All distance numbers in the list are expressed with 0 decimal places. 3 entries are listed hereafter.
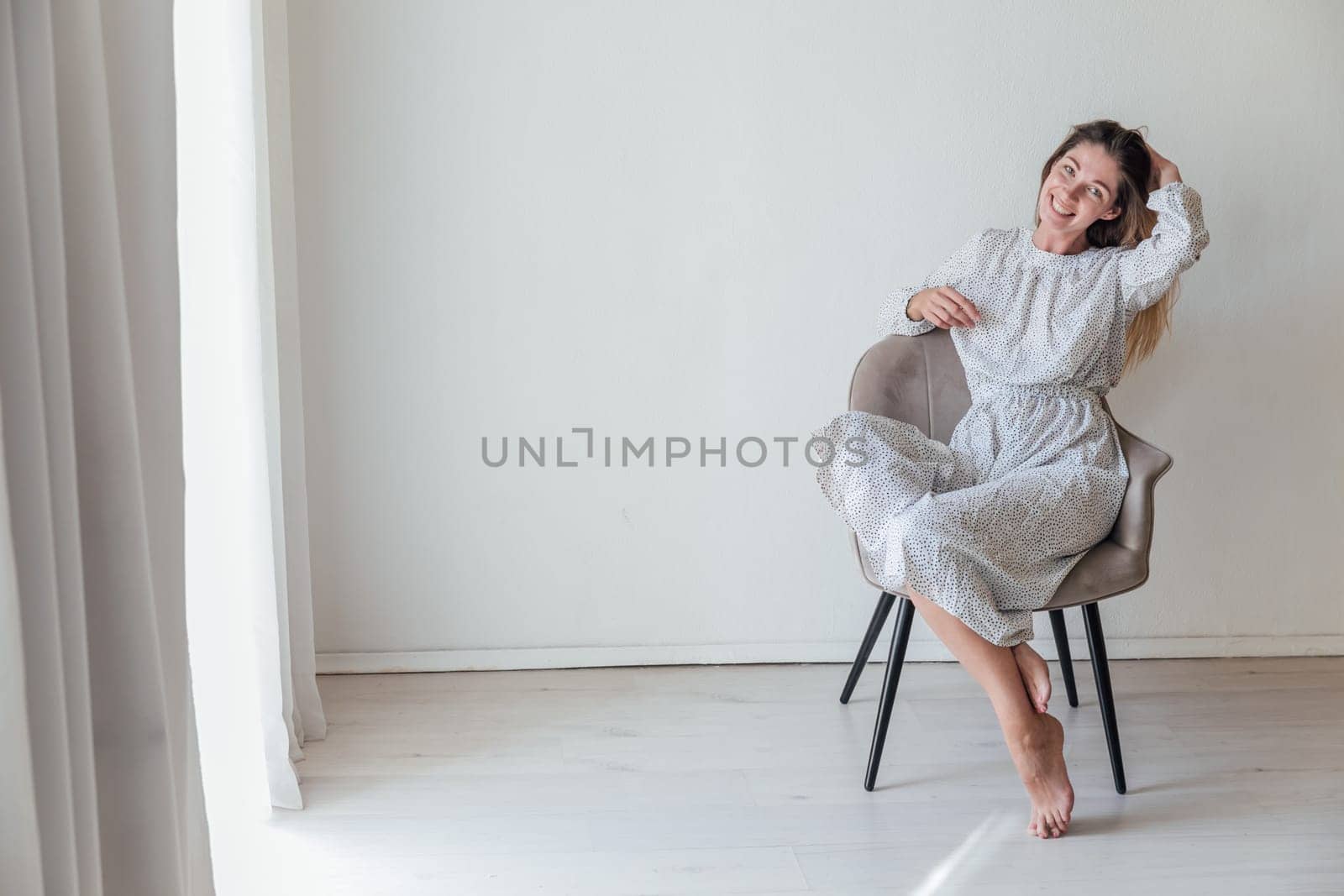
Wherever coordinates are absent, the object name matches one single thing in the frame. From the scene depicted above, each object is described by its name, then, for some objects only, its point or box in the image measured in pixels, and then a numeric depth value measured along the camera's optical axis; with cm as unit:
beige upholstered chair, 204
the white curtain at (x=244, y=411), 161
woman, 193
